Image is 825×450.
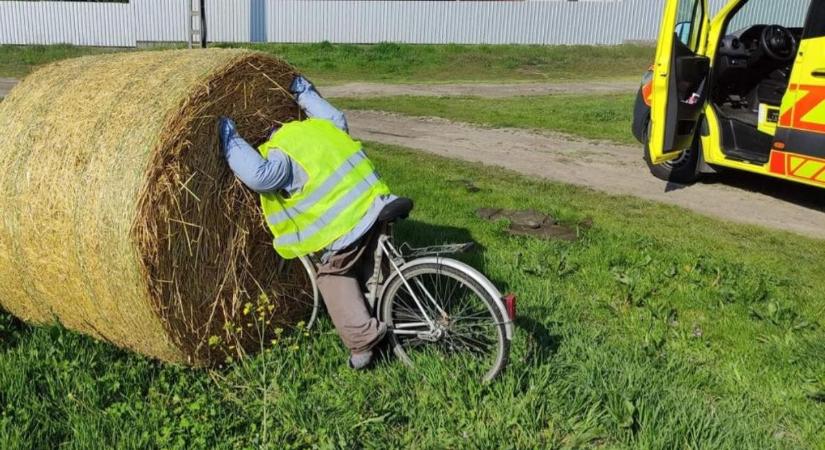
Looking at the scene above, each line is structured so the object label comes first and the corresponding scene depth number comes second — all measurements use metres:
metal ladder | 20.58
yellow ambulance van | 7.25
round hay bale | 3.62
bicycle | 3.79
